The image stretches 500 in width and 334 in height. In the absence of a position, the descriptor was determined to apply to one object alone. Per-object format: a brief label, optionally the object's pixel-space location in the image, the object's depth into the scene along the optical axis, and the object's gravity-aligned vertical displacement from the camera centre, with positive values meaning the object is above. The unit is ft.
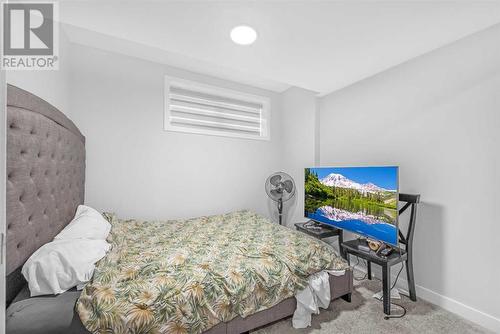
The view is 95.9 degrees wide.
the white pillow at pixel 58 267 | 3.97 -1.85
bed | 3.80 -1.19
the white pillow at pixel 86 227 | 5.27 -1.51
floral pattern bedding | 4.13 -2.41
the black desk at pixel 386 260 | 6.23 -2.62
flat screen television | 6.57 -1.07
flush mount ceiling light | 6.29 +3.86
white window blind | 10.82 +3.00
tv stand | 8.79 -2.51
